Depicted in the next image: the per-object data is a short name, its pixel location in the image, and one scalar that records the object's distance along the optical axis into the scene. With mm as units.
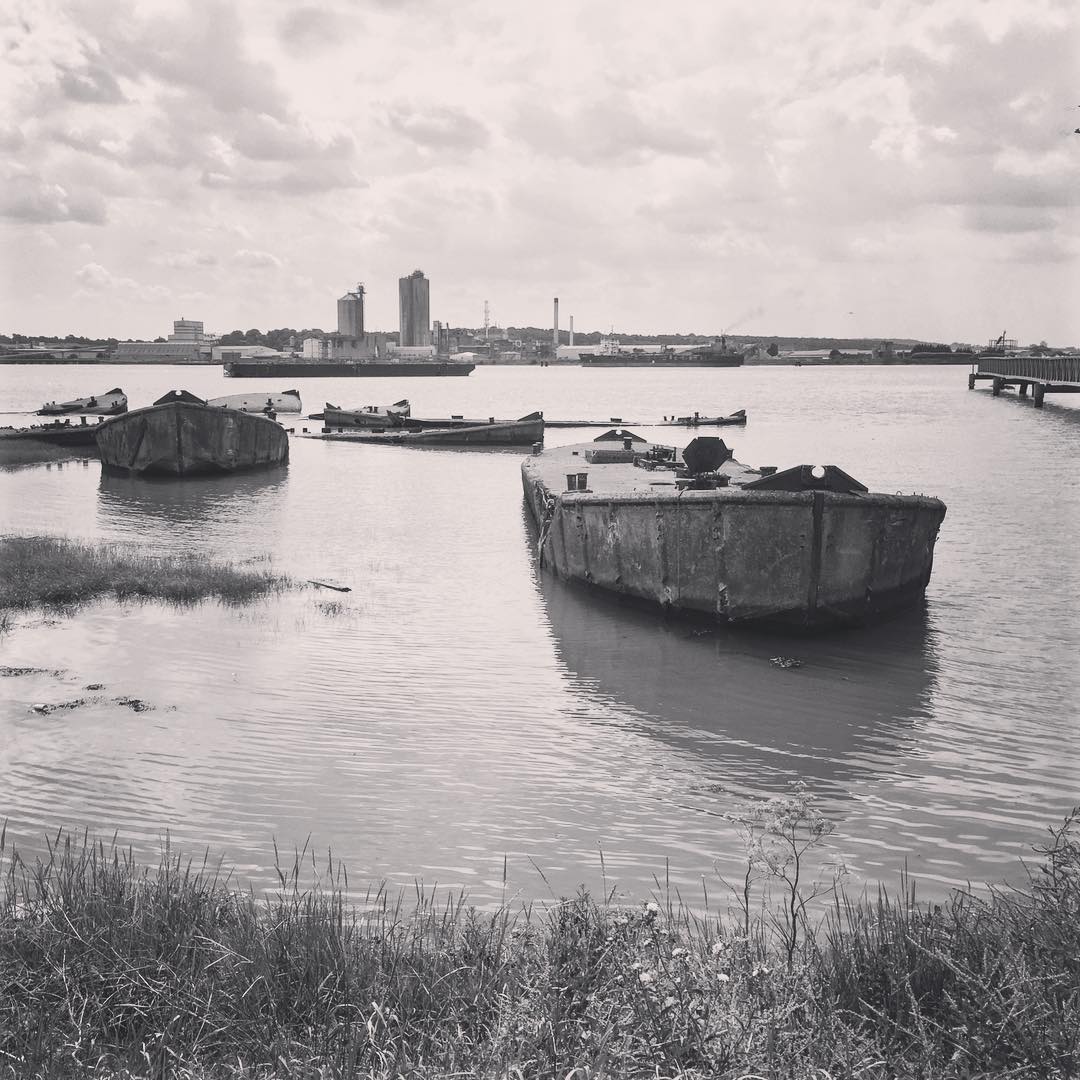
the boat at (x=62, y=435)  42344
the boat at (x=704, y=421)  62750
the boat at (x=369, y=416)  57281
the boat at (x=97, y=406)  53656
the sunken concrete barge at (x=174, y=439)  34500
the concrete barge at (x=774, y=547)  14141
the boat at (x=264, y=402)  61875
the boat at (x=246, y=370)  193988
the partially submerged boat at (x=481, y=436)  50844
